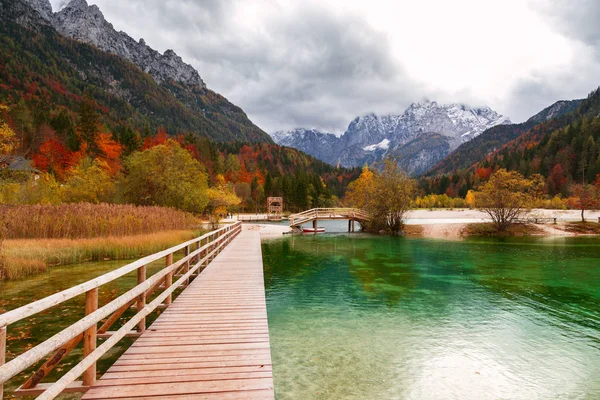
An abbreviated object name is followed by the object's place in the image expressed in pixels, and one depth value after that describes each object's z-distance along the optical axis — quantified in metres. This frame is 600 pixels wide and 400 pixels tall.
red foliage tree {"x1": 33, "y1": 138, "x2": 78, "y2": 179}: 57.97
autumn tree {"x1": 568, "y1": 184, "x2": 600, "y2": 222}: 49.41
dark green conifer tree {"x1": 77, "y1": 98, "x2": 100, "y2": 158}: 62.75
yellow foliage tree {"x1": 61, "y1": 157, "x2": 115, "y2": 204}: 34.34
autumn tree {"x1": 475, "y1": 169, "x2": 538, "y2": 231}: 39.69
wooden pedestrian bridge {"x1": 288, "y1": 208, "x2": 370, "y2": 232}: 43.36
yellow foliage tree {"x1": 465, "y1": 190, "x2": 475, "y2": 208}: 95.65
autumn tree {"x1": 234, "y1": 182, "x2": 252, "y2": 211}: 89.06
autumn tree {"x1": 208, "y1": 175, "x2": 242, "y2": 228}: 49.36
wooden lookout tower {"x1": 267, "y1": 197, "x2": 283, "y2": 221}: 68.56
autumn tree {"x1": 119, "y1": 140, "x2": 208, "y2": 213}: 37.53
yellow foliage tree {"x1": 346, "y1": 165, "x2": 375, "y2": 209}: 42.44
